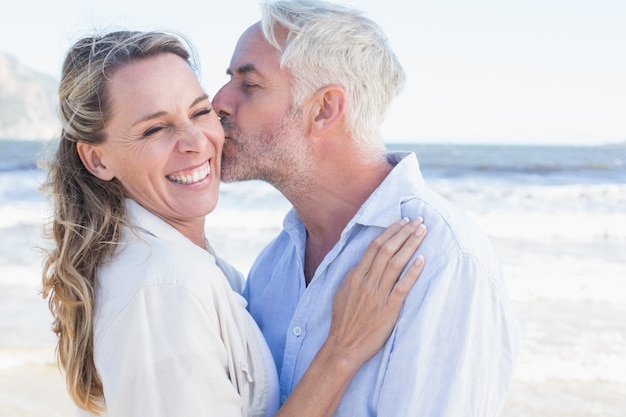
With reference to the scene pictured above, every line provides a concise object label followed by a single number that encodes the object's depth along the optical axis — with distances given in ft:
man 7.07
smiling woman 6.88
